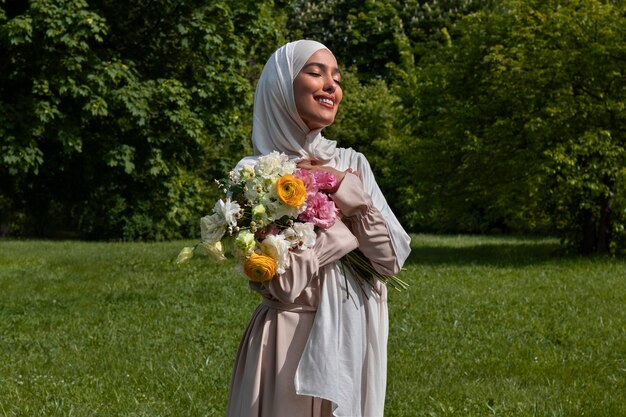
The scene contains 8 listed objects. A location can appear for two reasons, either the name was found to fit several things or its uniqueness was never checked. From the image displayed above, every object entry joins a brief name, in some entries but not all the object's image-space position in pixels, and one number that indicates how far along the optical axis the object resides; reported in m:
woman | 2.95
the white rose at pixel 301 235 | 2.87
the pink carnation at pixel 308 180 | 2.96
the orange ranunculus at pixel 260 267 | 2.75
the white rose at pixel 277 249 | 2.79
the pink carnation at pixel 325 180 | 3.02
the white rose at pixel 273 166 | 2.92
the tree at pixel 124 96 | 12.38
